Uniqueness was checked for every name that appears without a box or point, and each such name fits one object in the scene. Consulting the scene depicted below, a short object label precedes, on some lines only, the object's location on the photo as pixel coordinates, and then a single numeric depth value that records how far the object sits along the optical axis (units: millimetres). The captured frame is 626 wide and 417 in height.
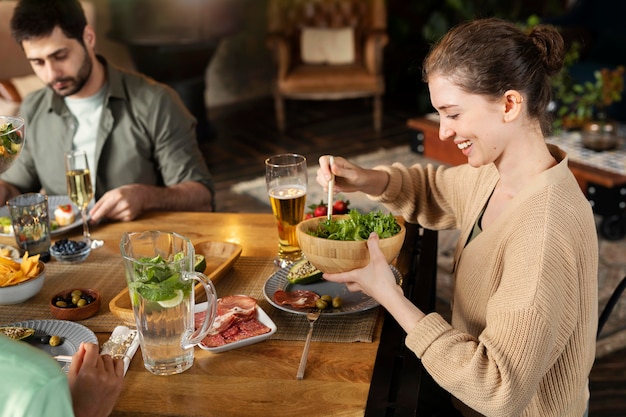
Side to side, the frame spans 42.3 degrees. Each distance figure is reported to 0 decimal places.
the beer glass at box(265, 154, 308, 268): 1684
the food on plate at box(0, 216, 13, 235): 1902
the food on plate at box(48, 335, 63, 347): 1392
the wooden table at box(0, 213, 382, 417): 1220
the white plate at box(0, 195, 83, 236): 1905
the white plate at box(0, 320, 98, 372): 1382
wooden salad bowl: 1380
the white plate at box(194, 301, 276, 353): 1361
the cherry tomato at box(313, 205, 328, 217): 1837
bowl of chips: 1555
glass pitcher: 1271
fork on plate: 1290
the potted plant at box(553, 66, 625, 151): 3795
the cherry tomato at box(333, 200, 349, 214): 1900
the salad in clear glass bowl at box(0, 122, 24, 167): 1513
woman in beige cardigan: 1249
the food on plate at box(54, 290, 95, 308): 1509
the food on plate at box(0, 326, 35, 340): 1403
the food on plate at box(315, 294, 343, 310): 1472
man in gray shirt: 2330
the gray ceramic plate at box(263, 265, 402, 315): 1465
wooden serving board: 1460
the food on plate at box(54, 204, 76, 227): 1947
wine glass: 1877
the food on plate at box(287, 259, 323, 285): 1572
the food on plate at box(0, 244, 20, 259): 1740
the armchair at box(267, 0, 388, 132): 5211
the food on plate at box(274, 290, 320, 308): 1492
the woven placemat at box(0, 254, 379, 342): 1426
